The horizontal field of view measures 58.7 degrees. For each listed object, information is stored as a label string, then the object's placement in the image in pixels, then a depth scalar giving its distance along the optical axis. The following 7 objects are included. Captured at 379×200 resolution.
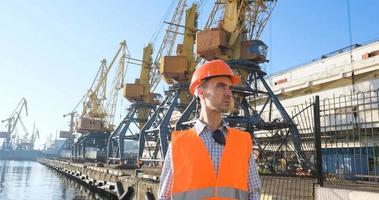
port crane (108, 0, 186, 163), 52.50
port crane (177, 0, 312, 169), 27.55
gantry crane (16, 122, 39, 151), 174.38
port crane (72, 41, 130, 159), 73.56
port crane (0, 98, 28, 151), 150.38
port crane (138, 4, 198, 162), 37.03
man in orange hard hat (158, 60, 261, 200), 2.88
